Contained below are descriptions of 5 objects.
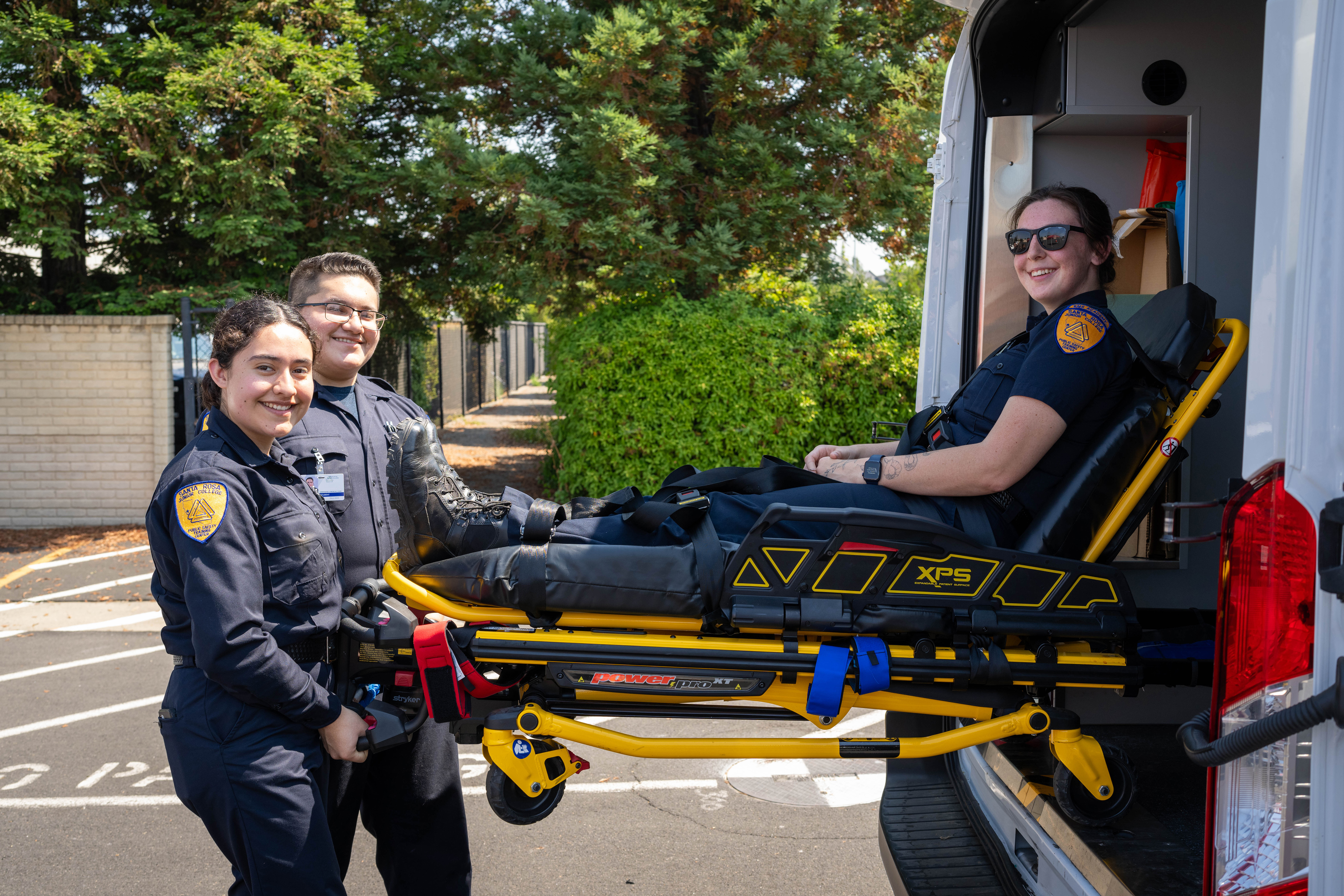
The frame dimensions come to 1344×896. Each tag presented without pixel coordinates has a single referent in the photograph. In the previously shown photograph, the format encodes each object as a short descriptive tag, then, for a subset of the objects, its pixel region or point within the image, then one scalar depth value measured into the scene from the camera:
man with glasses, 2.59
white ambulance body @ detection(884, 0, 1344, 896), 1.34
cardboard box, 3.46
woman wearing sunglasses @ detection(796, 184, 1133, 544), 2.37
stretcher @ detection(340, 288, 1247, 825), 2.14
